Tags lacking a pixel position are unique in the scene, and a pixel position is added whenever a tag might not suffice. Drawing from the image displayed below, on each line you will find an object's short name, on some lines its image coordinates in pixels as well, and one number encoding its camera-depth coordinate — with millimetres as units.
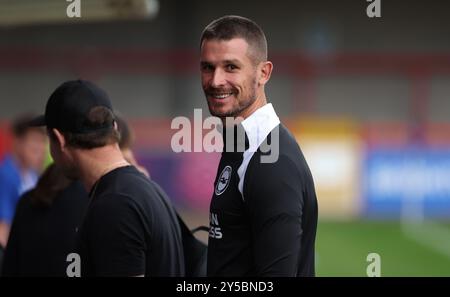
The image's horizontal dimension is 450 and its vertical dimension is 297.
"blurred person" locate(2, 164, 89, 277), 9289
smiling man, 6348
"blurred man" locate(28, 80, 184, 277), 6727
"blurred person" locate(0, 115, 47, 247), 13180
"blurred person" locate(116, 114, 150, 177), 9946
